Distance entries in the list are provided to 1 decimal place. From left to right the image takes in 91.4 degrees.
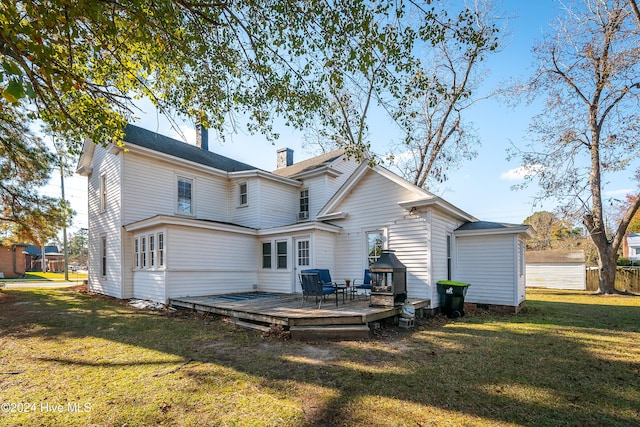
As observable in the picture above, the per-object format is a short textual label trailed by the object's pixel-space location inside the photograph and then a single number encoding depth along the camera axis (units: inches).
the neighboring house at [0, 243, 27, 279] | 1152.6
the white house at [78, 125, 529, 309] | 408.5
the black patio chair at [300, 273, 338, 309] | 329.7
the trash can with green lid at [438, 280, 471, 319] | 378.3
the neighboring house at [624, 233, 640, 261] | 1846.7
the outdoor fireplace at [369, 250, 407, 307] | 318.3
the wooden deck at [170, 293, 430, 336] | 272.5
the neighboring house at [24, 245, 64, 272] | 1676.9
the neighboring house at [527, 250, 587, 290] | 906.7
